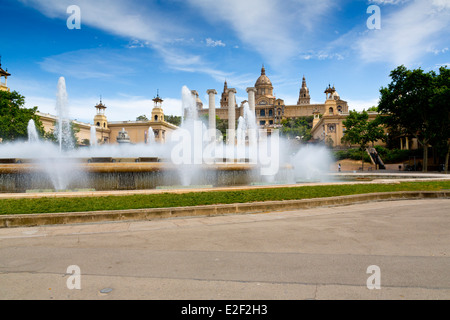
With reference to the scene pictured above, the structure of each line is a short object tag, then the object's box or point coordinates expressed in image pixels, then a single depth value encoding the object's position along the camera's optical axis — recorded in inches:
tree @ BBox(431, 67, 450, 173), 1369.3
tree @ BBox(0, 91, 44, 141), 1599.5
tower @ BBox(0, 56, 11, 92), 2170.3
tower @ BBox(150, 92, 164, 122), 3757.4
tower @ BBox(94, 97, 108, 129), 3806.6
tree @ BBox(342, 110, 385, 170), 2158.7
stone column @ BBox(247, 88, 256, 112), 1889.8
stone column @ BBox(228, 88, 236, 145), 1846.3
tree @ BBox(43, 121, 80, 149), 2348.9
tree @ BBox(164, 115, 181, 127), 5315.0
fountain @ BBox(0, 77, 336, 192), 614.2
